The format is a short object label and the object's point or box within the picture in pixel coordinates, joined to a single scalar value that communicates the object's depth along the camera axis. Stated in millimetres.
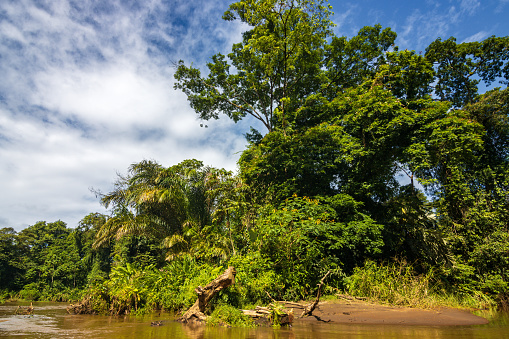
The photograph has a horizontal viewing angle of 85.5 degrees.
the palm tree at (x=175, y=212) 12374
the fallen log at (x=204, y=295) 6500
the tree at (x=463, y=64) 14430
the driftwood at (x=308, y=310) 6766
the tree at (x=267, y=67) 14102
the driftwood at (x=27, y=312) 9242
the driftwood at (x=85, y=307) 8711
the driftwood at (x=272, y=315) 5840
